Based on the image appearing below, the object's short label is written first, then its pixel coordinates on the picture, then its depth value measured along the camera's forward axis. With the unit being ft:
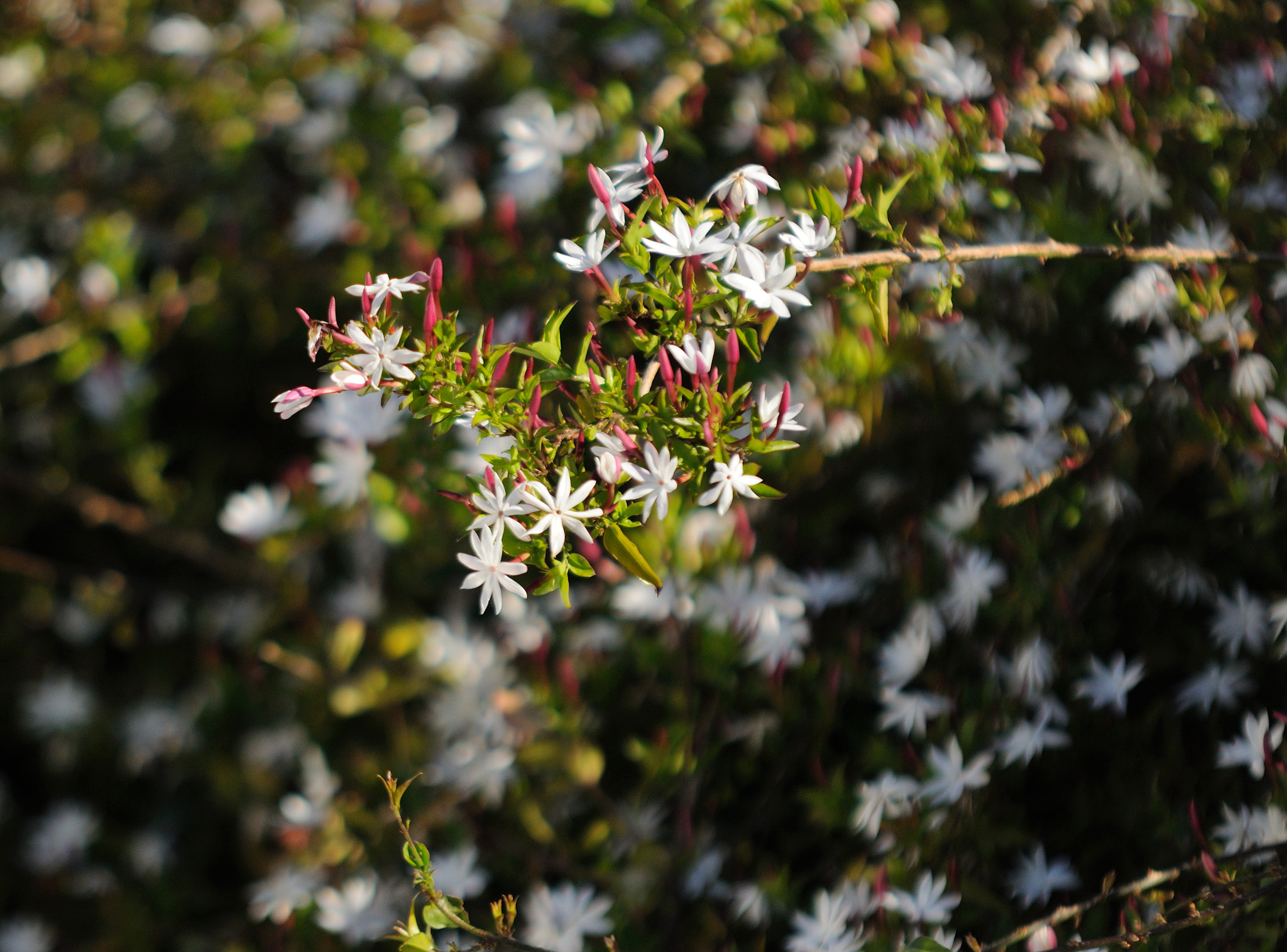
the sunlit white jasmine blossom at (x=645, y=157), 4.84
